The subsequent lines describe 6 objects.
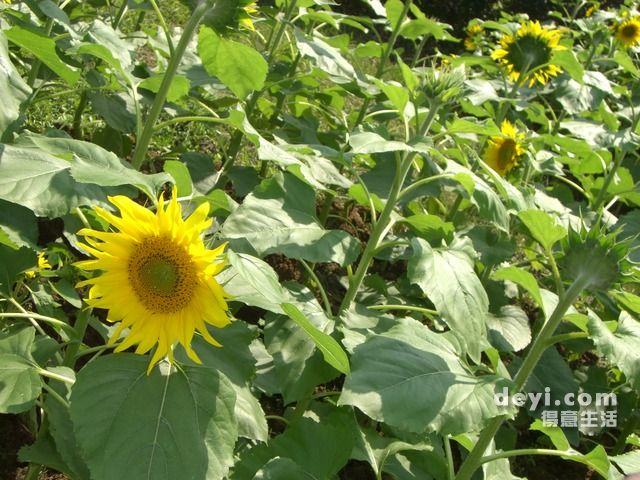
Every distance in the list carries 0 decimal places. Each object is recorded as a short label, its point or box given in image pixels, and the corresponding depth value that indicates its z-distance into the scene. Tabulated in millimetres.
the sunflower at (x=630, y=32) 4531
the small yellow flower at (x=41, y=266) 2062
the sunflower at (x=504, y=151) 3045
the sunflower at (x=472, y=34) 5410
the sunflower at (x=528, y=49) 3195
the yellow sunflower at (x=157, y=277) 1351
